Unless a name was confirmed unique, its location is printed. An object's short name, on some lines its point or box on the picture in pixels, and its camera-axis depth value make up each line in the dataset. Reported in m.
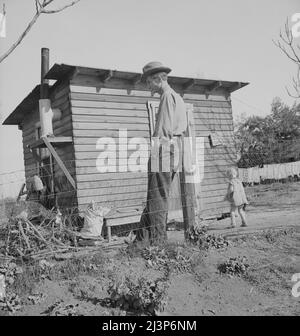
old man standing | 4.95
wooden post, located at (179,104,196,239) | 5.44
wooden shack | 7.91
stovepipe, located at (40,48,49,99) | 8.85
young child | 7.65
